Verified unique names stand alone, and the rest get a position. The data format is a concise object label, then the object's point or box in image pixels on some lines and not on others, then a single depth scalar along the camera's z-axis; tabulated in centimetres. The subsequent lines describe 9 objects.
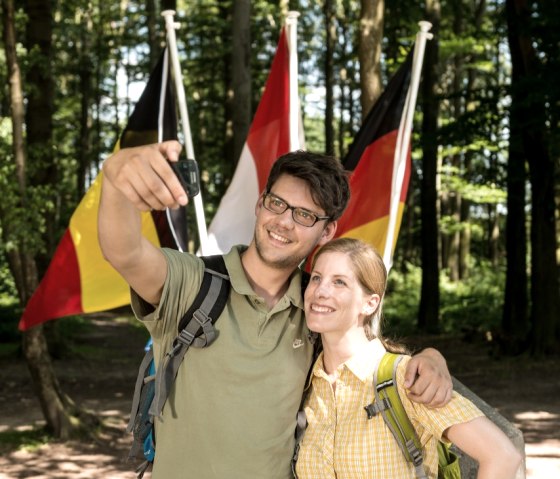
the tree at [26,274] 991
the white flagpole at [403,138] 636
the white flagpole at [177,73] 648
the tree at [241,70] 1180
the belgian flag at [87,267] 653
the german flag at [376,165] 673
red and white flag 665
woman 276
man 286
